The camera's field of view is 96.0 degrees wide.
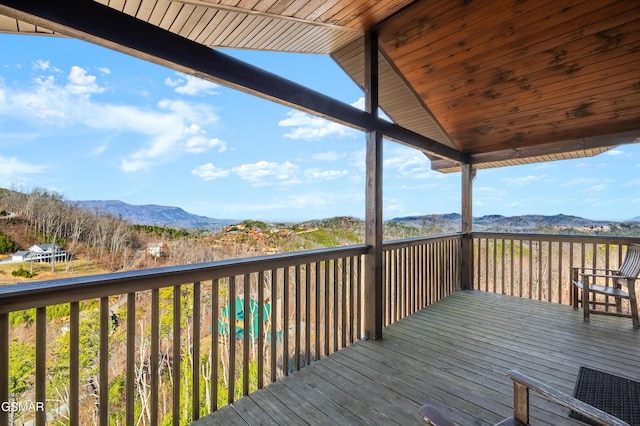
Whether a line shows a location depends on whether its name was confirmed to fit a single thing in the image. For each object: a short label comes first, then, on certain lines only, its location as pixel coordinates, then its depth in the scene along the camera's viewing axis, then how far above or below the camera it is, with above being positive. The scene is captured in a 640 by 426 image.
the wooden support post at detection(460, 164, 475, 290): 5.01 -0.42
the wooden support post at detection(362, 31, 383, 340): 3.03 +0.02
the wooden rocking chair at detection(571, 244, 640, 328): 3.36 -0.93
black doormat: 1.88 -1.31
